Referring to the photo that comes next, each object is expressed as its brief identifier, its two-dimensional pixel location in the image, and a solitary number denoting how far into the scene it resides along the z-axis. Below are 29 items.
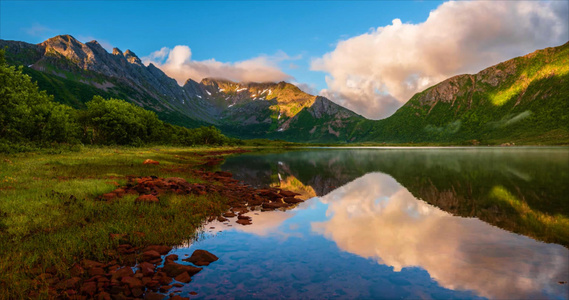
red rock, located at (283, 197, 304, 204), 27.13
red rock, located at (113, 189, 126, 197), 21.22
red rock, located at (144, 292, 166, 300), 8.99
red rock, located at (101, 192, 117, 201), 19.90
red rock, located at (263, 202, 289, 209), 24.38
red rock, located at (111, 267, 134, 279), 9.71
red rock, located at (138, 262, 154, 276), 10.50
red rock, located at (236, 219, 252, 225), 18.87
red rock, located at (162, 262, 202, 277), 10.88
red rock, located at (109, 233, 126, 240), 13.28
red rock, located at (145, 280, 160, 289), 9.73
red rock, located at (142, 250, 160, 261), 11.91
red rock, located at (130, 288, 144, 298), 9.12
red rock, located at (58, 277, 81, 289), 9.09
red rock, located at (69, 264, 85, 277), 9.95
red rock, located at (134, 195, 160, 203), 20.16
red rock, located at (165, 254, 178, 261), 12.01
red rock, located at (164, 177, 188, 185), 27.14
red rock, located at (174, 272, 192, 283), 10.44
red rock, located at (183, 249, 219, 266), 12.15
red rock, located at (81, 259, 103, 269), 10.50
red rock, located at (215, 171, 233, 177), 44.36
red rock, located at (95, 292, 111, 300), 8.64
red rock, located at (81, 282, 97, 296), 8.90
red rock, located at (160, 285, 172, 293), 9.66
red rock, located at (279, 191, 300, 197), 29.66
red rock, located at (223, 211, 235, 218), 20.66
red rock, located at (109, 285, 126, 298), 8.99
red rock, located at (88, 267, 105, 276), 9.92
